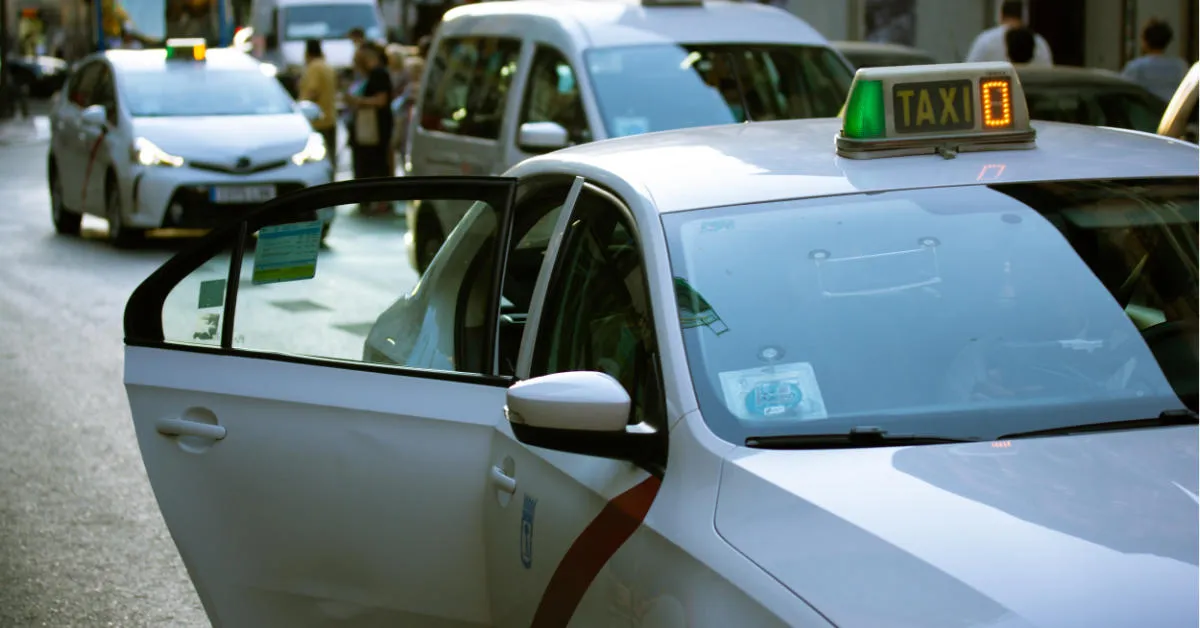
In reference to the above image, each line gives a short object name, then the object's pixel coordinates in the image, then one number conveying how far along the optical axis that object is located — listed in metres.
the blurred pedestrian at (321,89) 20.30
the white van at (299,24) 37.47
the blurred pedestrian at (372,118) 19.98
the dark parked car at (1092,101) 11.91
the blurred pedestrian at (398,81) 22.08
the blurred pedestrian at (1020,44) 14.12
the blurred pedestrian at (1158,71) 13.82
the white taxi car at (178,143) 16.14
